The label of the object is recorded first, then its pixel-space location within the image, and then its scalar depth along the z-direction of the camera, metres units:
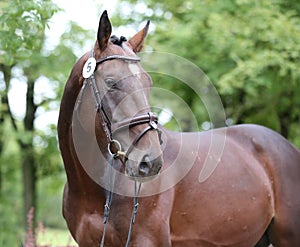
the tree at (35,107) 10.54
